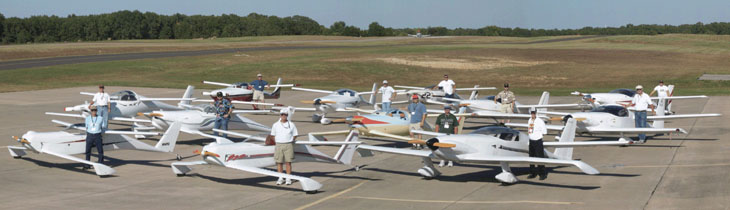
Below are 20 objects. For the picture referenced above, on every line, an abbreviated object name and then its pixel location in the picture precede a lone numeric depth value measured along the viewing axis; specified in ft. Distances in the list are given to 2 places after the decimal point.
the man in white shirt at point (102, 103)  83.97
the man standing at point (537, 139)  59.06
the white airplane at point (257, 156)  55.42
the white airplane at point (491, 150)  55.67
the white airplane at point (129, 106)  91.71
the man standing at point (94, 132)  62.95
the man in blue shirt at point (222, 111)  78.38
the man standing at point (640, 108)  82.42
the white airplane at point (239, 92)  118.52
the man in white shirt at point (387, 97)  94.99
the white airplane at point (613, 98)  103.14
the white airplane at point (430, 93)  110.93
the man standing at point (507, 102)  92.12
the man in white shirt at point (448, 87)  108.37
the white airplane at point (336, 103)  102.58
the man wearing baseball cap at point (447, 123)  67.62
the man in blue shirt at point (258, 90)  119.14
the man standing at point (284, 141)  57.36
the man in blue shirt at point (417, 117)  76.48
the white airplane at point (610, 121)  78.90
